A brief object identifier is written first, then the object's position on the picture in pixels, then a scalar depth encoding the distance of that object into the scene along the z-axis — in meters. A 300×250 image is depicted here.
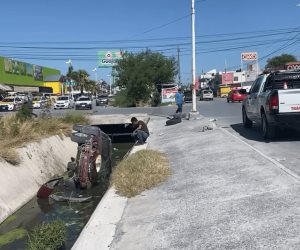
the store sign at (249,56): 81.94
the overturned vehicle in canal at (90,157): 9.21
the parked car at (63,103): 35.30
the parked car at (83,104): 33.79
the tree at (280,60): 74.01
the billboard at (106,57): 55.07
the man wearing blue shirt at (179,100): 17.17
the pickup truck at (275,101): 8.29
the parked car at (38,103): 35.92
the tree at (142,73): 38.21
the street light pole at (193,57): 17.19
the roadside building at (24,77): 45.01
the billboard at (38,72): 57.67
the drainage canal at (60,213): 5.98
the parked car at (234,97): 32.28
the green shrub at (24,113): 13.91
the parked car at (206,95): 44.29
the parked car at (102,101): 43.99
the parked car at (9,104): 32.09
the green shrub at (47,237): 4.61
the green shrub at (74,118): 16.25
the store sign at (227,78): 75.96
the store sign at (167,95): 36.53
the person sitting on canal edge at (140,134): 11.68
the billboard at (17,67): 45.54
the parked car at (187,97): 40.70
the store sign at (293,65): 30.13
